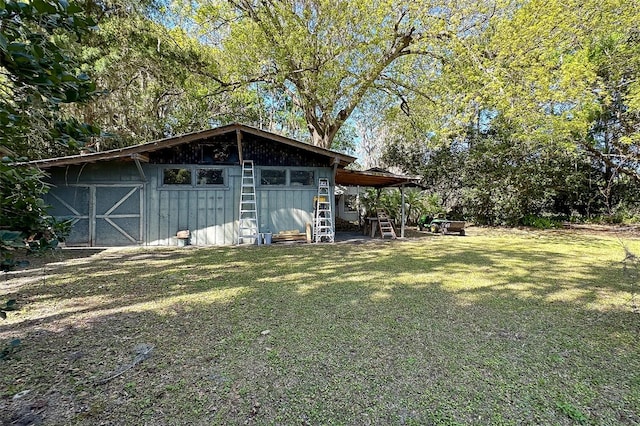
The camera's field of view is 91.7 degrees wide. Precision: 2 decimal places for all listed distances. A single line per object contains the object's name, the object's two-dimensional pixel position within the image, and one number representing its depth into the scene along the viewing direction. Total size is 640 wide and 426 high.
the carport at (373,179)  9.76
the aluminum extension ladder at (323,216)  9.20
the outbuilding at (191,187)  8.22
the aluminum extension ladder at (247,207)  8.84
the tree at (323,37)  10.03
